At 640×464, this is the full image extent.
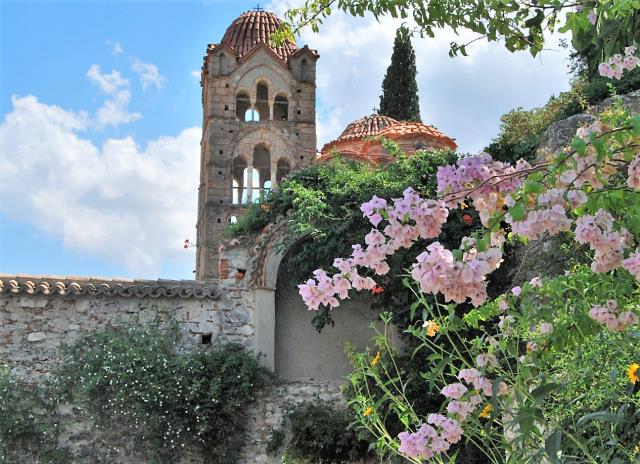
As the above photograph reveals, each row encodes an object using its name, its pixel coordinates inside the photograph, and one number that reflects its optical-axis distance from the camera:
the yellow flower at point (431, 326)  5.15
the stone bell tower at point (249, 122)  28.17
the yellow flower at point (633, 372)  4.26
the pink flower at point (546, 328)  4.49
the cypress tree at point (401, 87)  24.28
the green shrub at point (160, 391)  10.63
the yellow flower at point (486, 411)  4.90
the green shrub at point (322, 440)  10.89
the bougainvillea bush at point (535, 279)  3.30
